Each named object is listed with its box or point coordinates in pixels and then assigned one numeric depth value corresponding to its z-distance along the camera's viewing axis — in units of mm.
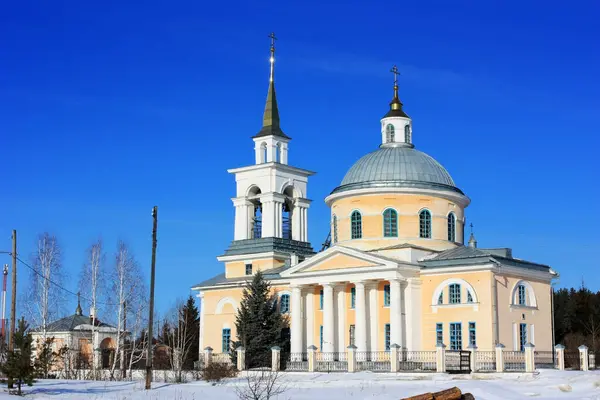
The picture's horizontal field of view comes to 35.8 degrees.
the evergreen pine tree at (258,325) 44375
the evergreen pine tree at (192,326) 55062
